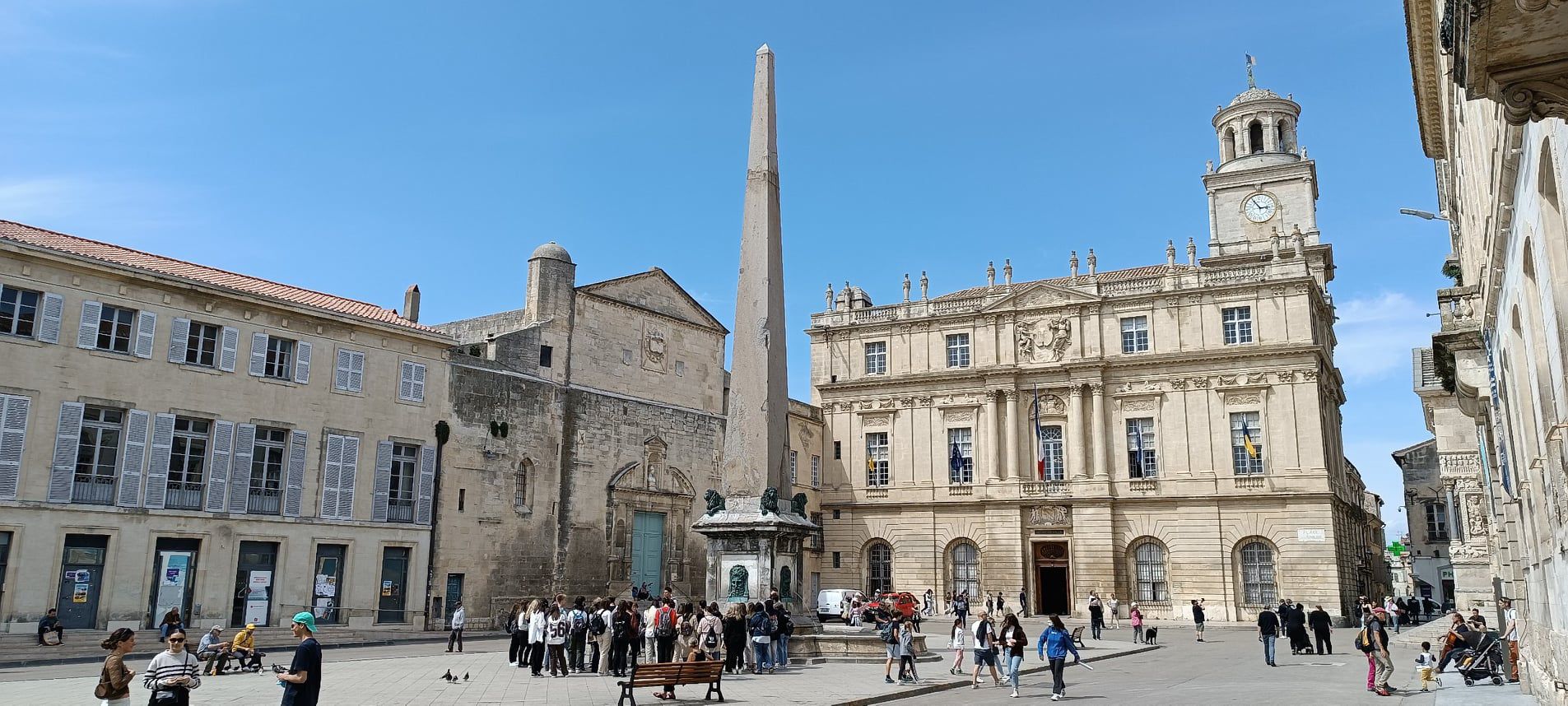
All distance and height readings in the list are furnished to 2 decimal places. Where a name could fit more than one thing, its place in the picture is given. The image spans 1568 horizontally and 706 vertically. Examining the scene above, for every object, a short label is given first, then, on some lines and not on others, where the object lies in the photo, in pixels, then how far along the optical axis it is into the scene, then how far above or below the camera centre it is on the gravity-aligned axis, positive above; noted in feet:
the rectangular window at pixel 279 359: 77.41 +13.85
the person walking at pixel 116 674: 22.52 -2.66
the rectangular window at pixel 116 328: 68.95 +14.20
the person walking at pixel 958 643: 53.16 -4.36
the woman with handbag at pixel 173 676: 23.21 -2.79
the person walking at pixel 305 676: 22.62 -2.68
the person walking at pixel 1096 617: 89.51 -4.96
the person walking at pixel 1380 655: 46.29 -4.07
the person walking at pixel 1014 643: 44.37 -3.62
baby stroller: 49.80 -4.64
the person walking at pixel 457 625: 65.46 -4.48
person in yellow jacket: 53.93 -5.17
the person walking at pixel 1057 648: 43.19 -3.68
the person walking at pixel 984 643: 49.29 -4.01
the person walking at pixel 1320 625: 69.97 -4.28
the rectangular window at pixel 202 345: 73.15 +14.00
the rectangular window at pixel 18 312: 64.28 +14.20
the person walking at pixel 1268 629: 60.70 -3.91
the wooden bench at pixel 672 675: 36.76 -4.24
